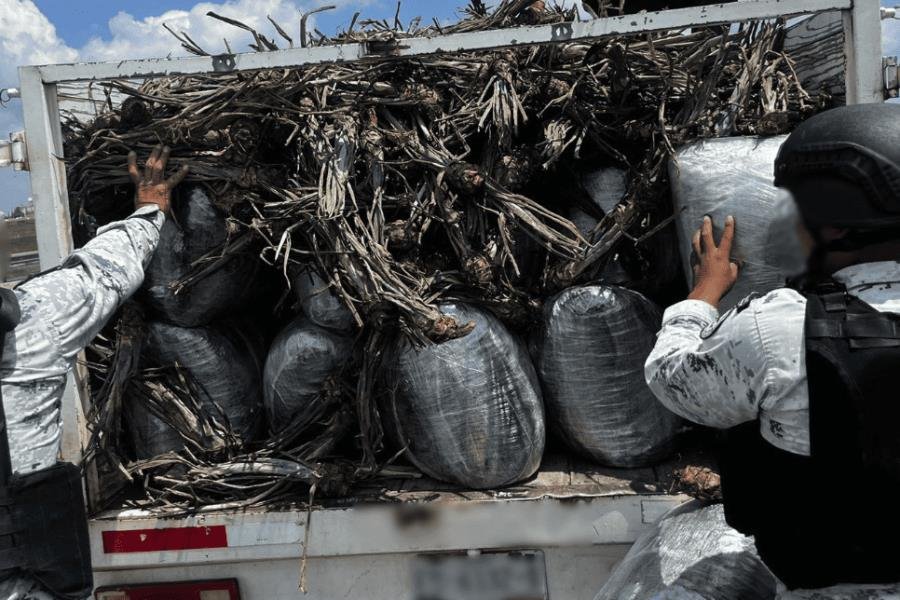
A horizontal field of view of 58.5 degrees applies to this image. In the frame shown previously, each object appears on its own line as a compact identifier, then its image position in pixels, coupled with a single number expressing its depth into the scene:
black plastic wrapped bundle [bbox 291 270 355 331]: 2.11
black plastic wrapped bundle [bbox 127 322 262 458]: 2.23
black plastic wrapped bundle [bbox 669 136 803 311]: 1.88
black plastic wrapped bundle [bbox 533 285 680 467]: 2.04
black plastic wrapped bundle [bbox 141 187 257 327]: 2.16
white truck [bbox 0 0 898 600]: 1.86
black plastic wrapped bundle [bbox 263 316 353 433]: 2.16
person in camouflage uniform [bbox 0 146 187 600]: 1.65
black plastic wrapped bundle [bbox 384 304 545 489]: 2.00
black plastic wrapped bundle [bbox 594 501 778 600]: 1.61
